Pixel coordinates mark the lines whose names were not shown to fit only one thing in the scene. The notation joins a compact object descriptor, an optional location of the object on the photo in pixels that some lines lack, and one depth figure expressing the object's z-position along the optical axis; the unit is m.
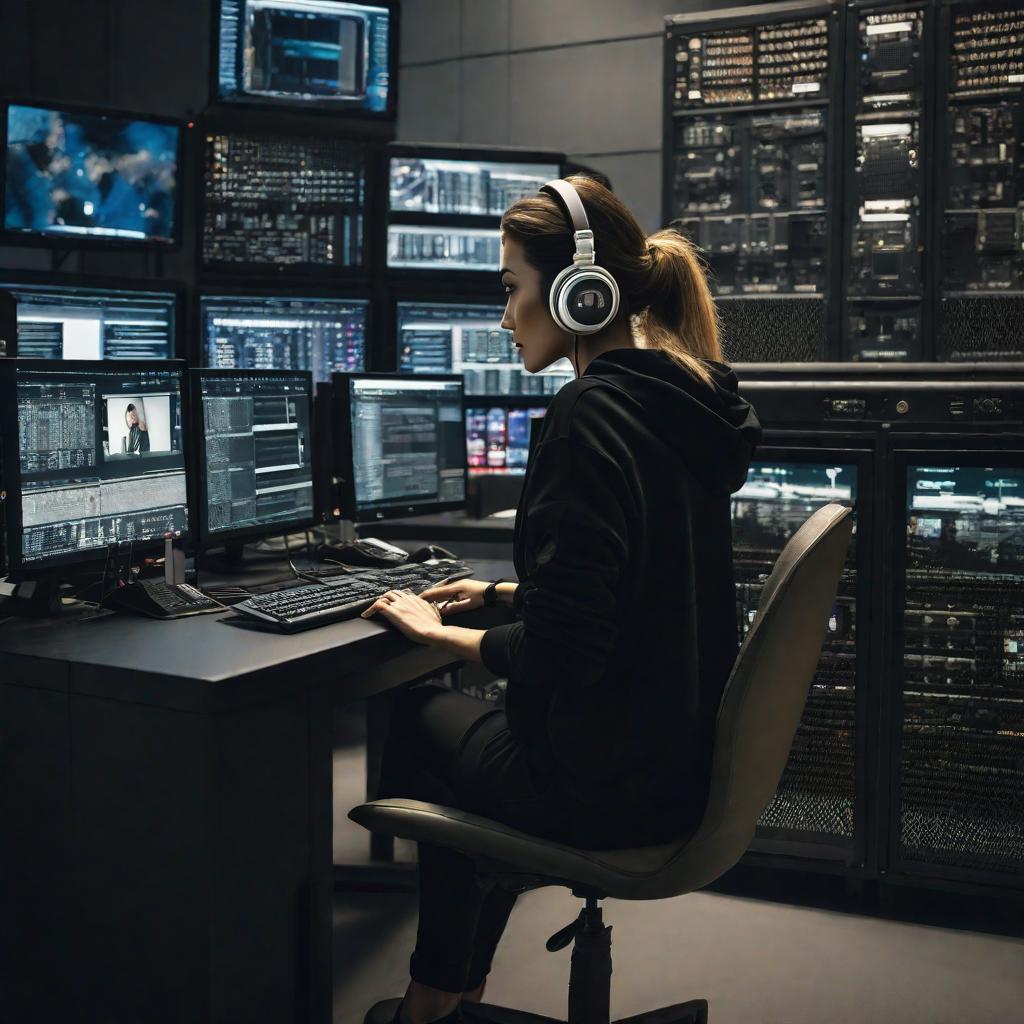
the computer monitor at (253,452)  2.25
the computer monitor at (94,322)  2.72
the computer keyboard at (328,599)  1.79
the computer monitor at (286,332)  3.13
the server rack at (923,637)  2.47
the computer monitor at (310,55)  3.18
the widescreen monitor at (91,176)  2.87
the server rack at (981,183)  2.58
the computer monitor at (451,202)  3.31
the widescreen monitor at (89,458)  1.81
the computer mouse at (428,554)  2.48
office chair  1.37
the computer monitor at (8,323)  2.35
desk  1.53
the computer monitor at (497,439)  3.34
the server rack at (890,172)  2.62
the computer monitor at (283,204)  3.21
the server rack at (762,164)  2.72
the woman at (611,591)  1.37
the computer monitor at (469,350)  3.33
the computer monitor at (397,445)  2.61
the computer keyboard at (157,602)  1.90
